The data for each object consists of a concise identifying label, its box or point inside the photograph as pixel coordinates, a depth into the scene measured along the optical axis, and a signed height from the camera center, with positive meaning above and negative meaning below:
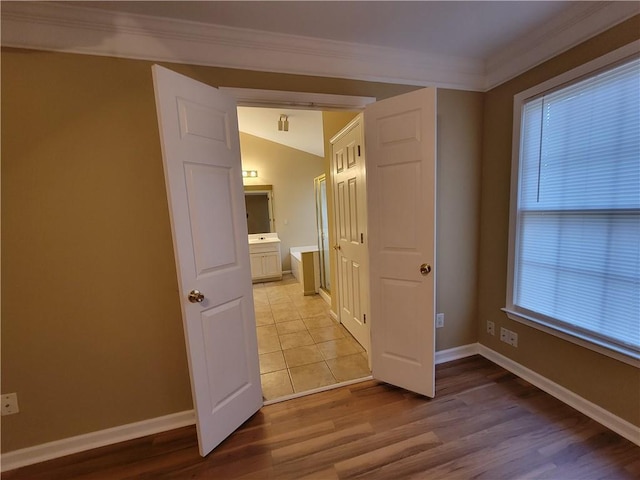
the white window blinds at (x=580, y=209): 1.46 -0.08
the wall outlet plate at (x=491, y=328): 2.28 -1.08
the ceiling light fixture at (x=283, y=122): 3.55 +1.15
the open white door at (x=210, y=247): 1.36 -0.19
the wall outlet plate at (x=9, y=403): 1.49 -1.00
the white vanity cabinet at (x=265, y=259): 5.28 -0.95
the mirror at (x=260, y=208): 5.59 +0.05
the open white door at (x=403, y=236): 1.71 -0.21
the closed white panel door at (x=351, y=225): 2.32 -0.18
